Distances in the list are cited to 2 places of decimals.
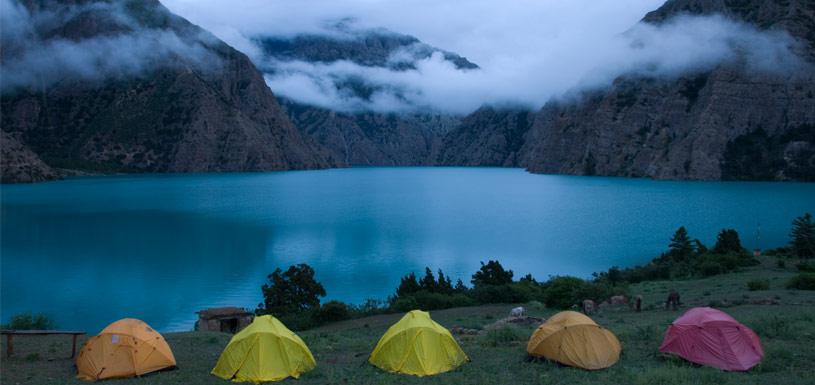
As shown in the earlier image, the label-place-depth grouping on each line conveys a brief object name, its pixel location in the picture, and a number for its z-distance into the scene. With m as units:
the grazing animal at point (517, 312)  25.60
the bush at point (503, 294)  32.81
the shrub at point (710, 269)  37.69
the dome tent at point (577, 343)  15.45
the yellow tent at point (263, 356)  15.52
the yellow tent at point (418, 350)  15.83
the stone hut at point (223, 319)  27.03
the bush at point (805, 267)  34.81
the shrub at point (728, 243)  44.75
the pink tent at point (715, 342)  14.68
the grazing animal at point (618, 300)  28.23
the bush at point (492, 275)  37.94
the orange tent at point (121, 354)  15.85
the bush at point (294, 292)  33.19
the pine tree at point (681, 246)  44.09
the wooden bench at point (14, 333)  17.35
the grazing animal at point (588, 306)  26.50
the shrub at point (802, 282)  28.53
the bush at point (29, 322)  26.08
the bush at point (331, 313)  30.06
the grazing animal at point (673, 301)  25.25
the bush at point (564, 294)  28.83
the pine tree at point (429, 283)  36.06
